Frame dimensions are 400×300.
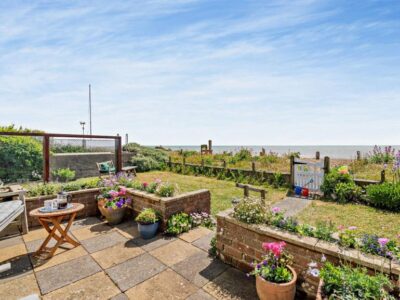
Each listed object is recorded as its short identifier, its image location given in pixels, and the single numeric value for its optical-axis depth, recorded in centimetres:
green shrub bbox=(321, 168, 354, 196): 688
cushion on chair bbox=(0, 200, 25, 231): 300
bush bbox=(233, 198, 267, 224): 289
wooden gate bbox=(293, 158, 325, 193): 738
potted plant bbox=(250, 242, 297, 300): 209
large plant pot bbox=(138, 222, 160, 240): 387
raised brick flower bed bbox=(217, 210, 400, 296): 195
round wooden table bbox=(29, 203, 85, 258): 332
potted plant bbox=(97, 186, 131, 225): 457
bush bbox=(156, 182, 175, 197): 434
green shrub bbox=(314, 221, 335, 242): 237
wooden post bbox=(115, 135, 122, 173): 738
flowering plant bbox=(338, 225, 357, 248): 221
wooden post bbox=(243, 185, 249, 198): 436
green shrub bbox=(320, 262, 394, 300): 161
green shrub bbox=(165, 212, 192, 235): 400
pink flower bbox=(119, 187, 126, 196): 478
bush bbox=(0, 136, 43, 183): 552
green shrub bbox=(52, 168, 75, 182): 675
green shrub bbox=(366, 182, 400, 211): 571
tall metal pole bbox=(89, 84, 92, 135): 2269
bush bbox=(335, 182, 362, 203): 658
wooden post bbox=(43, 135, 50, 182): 568
